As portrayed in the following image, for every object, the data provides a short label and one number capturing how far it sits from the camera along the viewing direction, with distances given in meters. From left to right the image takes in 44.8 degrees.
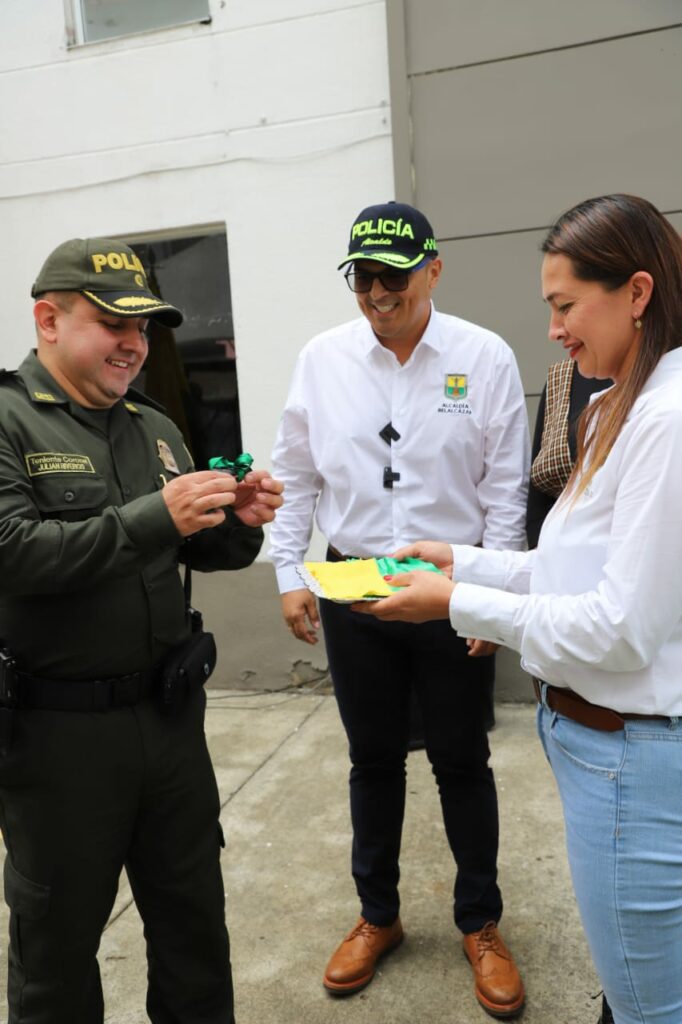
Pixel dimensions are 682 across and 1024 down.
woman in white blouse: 1.34
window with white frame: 4.82
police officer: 1.73
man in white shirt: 2.46
